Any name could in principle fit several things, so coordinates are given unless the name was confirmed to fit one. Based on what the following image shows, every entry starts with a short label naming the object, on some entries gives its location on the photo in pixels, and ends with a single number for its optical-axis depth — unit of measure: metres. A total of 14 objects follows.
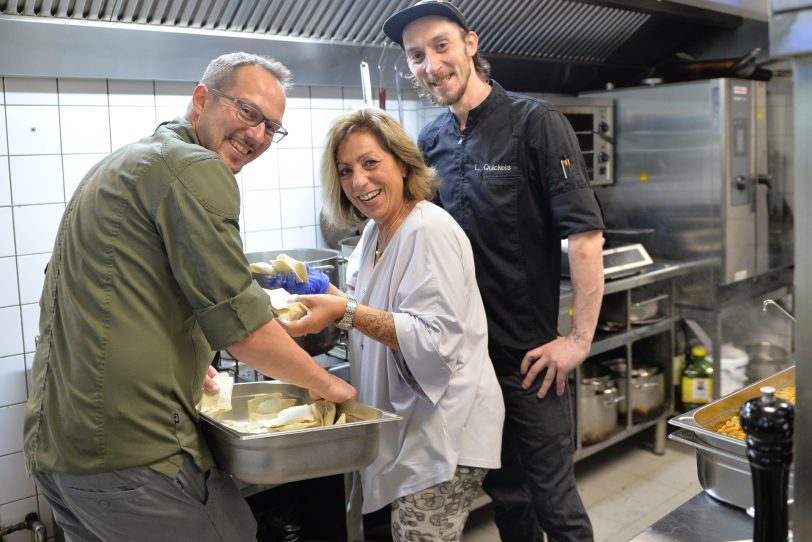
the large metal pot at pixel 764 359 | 4.22
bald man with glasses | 1.35
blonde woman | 1.67
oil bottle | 3.88
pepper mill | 0.77
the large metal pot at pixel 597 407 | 3.41
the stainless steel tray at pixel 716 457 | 1.30
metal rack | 3.48
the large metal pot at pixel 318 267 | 2.27
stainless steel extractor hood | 2.39
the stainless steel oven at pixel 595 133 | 4.04
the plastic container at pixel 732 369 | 4.07
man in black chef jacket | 2.06
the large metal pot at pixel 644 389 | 3.65
